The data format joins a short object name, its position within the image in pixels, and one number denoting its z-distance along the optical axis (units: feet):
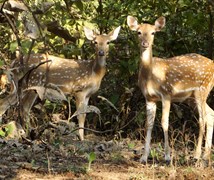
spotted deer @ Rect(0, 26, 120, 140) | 68.95
